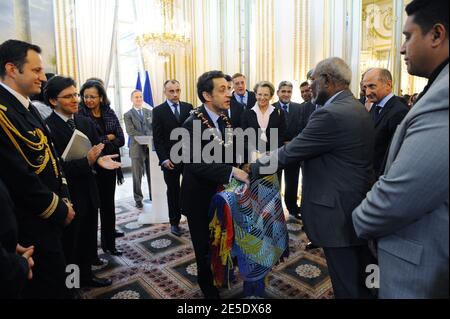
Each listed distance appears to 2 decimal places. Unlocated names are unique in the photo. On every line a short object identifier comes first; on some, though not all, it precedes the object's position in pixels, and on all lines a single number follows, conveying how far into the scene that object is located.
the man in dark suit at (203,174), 2.30
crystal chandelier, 6.82
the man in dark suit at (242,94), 4.91
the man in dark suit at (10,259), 1.17
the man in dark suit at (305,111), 4.44
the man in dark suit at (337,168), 1.86
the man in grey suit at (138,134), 5.29
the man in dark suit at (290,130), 4.27
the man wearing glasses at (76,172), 2.47
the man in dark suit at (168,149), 3.94
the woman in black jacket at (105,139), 3.27
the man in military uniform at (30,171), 1.69
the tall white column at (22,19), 6.05
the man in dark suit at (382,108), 2.61
